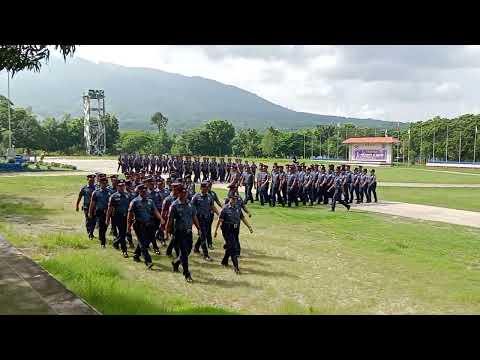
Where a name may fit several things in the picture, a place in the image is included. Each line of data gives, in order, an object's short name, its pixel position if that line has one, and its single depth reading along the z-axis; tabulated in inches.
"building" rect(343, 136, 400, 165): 2450.8
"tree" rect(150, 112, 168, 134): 5311.0
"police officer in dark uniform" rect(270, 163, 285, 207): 749.9
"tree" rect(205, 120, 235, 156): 3612.2
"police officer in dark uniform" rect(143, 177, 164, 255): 421.9
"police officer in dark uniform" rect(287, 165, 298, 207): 750.4
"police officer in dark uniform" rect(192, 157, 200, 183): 1117.7
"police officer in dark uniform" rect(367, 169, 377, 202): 797.2
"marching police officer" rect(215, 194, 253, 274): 362.6
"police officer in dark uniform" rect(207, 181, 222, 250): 420.8
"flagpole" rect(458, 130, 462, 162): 2789.9
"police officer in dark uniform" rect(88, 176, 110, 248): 442.3
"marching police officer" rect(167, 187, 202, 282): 331.3
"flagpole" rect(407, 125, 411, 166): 3072.3
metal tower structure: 3523.6
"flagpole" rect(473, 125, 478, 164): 2714.1
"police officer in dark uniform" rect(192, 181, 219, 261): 404.5
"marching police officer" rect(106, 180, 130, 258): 419.5
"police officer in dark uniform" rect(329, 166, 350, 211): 701.9
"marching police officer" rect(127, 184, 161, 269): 372.5
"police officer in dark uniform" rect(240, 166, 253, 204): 762.2
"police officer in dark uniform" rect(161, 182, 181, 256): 391.7
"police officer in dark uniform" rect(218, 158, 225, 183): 1126.4
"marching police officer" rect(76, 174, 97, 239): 479.5
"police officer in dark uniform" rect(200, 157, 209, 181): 1122.0
